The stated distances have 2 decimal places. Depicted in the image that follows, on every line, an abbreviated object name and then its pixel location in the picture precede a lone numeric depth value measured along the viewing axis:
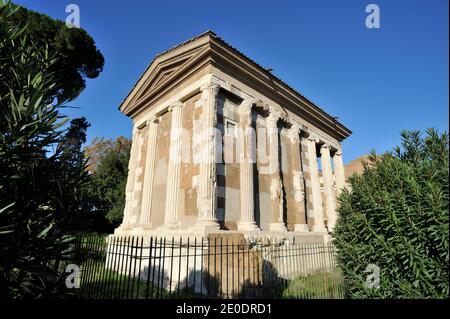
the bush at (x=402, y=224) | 3.04
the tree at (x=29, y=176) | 3.76
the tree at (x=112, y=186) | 21.25
